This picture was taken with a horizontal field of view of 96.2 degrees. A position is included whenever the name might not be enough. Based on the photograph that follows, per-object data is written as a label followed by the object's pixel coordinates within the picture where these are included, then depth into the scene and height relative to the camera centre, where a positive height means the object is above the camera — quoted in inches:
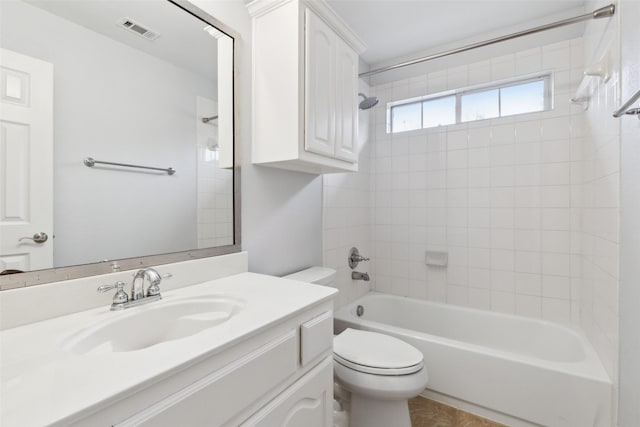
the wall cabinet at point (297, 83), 51.6 +25.0
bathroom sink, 28.9 -12.9
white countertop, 17.3 -11.4
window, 80.9 +34.3
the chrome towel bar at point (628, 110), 32.4 +13.2
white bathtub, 53.6 -33.3
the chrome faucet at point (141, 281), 36.3 -8.5
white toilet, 50.0 -29.3
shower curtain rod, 51.2 +40.7
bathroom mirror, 30.9 +10.3
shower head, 85.8 +33.5
